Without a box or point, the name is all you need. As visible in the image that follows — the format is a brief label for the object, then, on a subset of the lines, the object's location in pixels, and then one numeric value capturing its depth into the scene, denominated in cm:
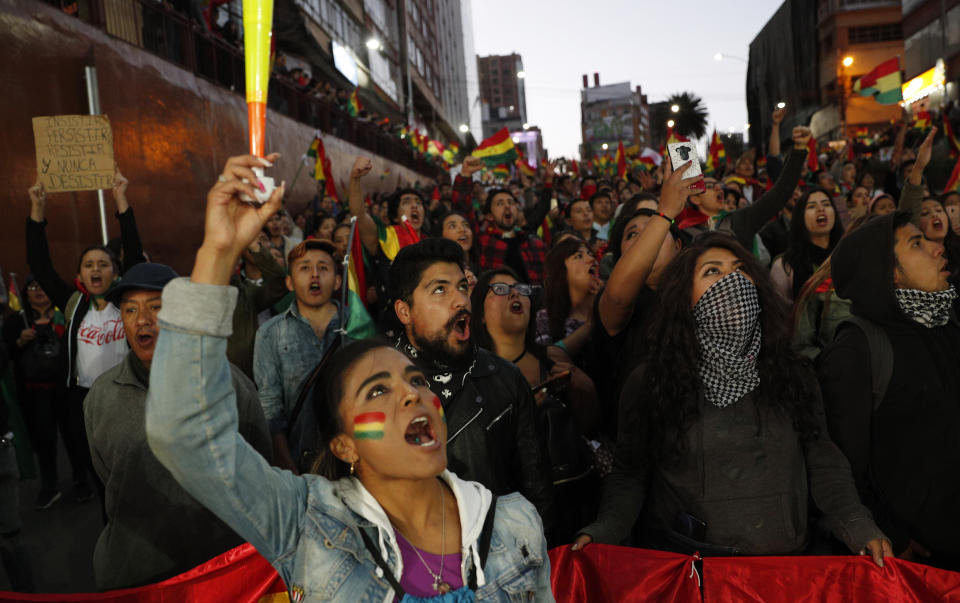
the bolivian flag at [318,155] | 1007
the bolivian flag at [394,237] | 594
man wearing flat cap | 273
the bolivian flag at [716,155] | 1313
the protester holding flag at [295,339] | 393
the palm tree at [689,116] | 7081
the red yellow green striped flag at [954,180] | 825
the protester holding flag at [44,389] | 614
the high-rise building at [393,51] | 2625
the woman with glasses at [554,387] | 316
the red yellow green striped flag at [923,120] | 1501
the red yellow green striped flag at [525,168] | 1501
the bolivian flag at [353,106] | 2337
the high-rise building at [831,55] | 4525
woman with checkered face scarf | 267
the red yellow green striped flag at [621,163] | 1645
